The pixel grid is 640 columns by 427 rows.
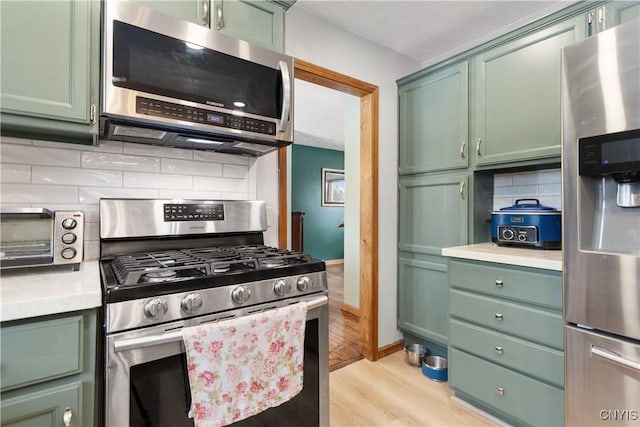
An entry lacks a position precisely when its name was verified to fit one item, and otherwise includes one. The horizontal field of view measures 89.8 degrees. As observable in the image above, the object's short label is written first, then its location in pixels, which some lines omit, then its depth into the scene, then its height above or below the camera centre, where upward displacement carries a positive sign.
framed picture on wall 6.29 +0.58
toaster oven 1.10 -0.07
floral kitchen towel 1.02 -0.51
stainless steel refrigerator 1.15 -0.04
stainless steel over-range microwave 1.15 +0.53
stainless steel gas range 0.94 -0.26
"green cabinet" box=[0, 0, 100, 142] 1.03 +0.50
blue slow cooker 1.74 -0.05
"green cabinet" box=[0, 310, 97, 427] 0.82 -0.42
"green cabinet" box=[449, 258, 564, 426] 1.46 -0.63
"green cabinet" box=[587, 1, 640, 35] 1.47 +0.96
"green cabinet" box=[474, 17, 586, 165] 1.72 +0.70
